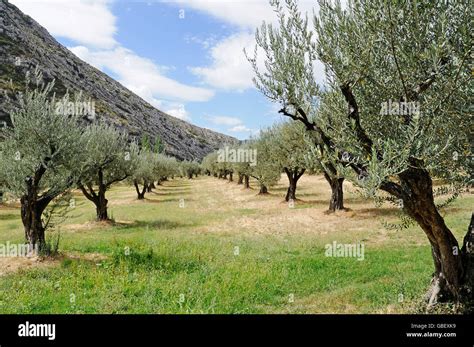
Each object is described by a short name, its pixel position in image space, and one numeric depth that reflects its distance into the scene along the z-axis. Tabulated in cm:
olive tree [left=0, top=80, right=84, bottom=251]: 1706
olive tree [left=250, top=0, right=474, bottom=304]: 772
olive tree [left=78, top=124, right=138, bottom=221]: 3153
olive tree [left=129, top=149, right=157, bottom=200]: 5253
